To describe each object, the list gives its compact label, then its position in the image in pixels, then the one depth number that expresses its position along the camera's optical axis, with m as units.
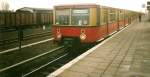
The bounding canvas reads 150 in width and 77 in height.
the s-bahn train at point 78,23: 7.12
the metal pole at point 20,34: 8.89
